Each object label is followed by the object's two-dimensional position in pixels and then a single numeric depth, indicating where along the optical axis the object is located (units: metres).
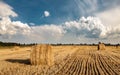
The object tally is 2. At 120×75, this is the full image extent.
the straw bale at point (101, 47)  16.50
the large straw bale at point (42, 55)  5.97
